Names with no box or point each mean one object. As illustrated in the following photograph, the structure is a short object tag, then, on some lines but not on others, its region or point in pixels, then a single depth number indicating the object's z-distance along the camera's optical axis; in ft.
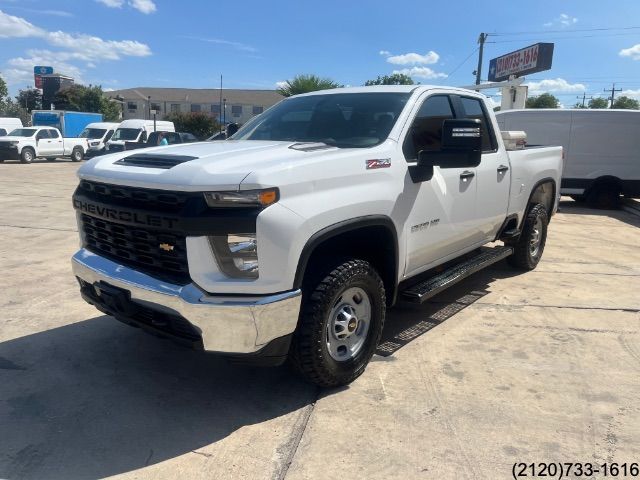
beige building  277.44
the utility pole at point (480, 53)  129.29
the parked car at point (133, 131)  86.99
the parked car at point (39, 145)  78.07
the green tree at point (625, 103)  239.71
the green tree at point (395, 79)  221.87
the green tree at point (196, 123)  192.95
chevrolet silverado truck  8.90
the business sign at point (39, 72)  252.62
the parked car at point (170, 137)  77.12
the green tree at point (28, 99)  259.60
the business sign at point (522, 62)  84.02
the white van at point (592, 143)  40.34
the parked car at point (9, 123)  100.28
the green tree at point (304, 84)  127.44
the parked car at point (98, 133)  93.20
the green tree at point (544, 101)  231.50
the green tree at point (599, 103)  248.32
